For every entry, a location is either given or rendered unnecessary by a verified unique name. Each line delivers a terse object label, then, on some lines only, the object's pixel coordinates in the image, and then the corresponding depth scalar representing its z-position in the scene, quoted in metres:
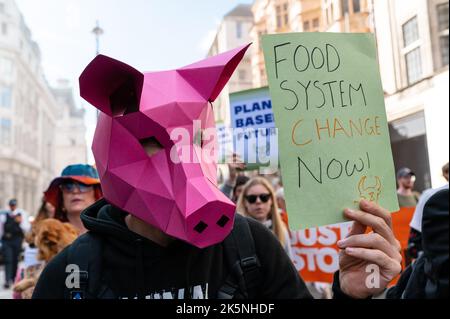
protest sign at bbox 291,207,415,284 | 4.37
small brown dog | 2.78
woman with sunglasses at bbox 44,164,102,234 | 3.10
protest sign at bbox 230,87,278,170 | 3.59
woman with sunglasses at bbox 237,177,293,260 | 4.27
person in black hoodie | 1.38
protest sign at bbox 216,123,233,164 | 4.91
